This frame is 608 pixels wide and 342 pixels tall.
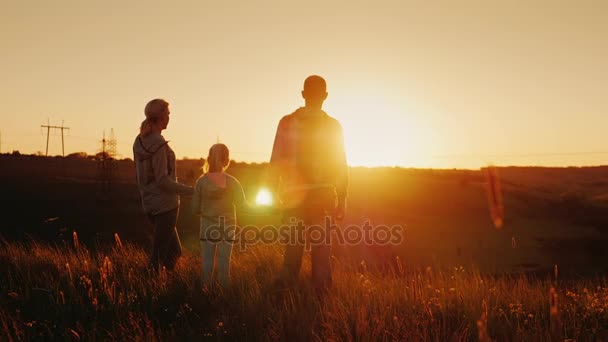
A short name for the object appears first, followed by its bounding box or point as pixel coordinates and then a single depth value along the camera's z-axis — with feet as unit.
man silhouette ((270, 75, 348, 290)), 17.54
